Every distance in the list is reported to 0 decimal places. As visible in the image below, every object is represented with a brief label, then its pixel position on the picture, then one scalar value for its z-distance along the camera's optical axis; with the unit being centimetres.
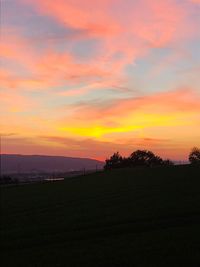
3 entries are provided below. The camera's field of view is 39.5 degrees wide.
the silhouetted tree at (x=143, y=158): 7448
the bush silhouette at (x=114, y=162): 7374
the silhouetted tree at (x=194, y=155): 7184
